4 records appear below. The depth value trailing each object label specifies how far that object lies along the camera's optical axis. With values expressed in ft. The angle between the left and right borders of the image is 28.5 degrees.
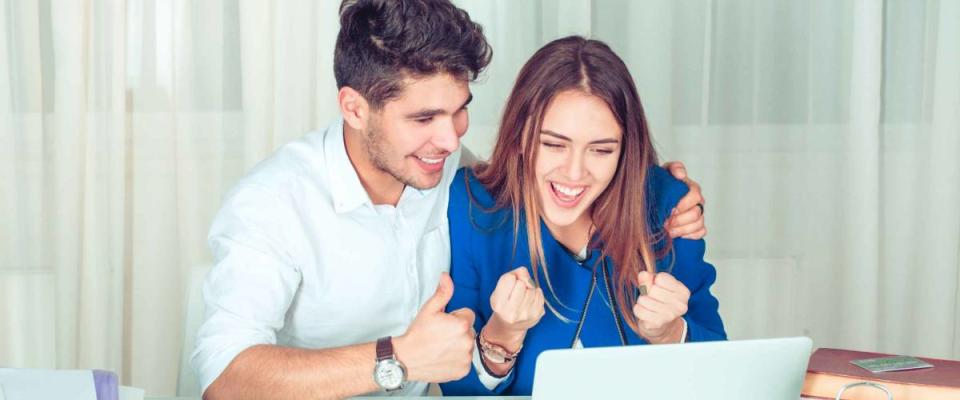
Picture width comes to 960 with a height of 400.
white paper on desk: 7.21
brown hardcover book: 7.30
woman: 8.60
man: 8.06
